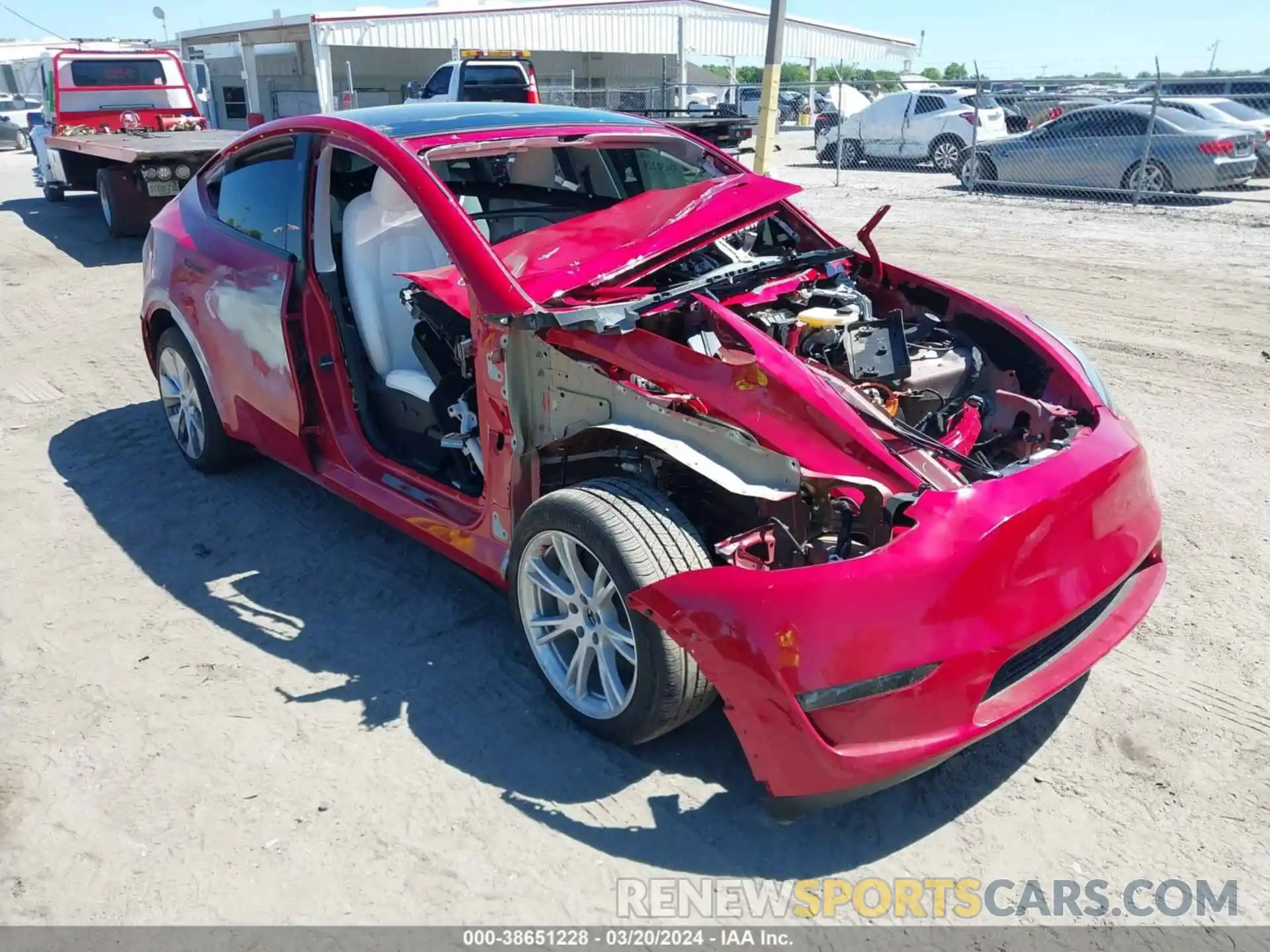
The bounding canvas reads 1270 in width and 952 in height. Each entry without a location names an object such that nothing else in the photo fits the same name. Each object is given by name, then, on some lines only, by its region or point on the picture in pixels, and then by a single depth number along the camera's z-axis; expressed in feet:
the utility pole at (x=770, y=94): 33.37
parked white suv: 58.29
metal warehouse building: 87.61
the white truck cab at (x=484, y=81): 57.16
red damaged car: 7.70
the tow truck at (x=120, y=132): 36.37
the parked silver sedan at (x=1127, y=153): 42.42
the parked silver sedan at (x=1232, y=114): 44.86
